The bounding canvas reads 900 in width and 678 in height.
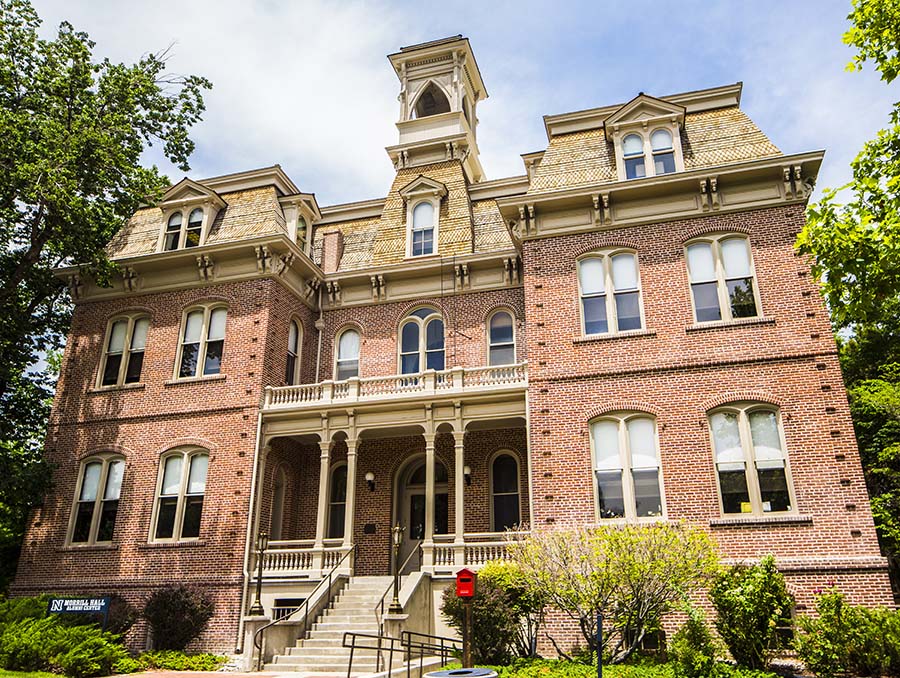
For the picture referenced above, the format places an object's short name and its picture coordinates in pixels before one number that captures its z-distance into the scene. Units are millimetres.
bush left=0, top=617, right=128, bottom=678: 14336
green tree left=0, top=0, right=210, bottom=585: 19812
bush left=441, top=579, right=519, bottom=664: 13719
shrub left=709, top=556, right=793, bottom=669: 11992
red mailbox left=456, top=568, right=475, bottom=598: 12297
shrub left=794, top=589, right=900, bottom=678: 11250
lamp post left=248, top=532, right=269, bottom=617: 16302
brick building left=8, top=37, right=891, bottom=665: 16109
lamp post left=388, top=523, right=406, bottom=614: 14594
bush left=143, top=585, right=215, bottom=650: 17453
